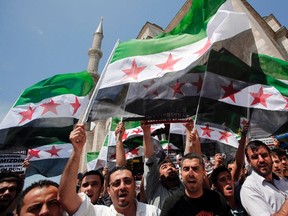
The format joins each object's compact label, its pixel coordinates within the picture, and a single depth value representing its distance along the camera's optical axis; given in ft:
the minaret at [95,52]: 100.67
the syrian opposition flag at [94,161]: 25.13
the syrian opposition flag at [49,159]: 18.15
